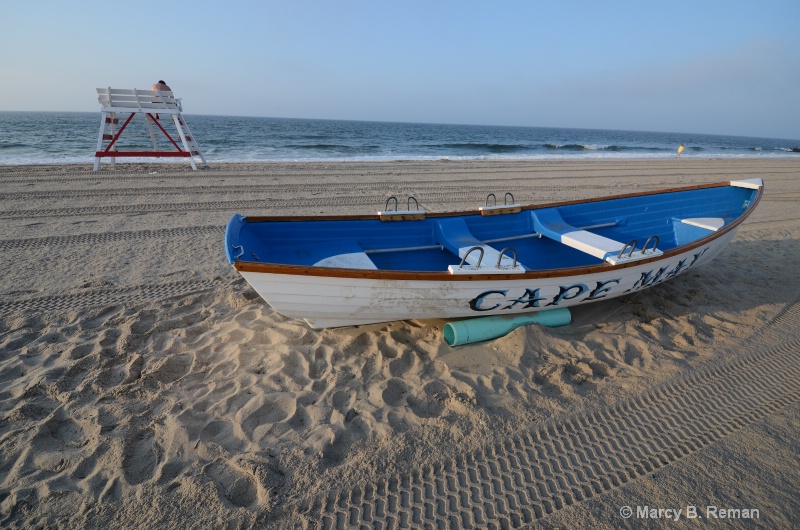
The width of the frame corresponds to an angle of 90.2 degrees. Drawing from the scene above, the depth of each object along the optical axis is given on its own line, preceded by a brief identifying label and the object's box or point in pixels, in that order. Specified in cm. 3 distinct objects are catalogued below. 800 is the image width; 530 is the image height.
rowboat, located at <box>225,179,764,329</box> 339
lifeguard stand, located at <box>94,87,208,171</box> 1152
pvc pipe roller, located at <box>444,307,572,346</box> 379
